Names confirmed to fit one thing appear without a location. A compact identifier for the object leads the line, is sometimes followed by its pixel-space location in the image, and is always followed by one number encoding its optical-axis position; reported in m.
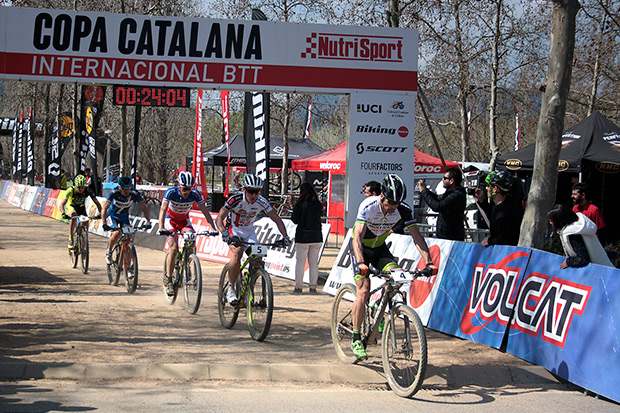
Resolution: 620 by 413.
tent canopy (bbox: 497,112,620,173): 16.53
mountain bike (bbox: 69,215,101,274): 14.45
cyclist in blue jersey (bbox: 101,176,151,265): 12.70
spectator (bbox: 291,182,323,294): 12.12
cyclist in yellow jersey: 15.22
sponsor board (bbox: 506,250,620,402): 6.42
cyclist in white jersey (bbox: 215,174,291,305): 8.94
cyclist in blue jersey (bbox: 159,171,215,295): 10.47
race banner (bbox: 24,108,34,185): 47.38
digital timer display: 12.91
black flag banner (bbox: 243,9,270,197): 15.68
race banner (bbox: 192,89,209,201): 23.16
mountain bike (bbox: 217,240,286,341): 8.27
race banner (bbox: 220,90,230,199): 20.44
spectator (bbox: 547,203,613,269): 7.12
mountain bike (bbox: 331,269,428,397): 6.17
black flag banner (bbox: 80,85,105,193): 25.81
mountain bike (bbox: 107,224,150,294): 11.76
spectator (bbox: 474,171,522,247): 8.99
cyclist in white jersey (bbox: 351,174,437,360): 6.76
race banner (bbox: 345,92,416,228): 13.19
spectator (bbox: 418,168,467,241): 10.10
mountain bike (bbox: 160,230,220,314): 9.89
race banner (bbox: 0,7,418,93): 12.26
